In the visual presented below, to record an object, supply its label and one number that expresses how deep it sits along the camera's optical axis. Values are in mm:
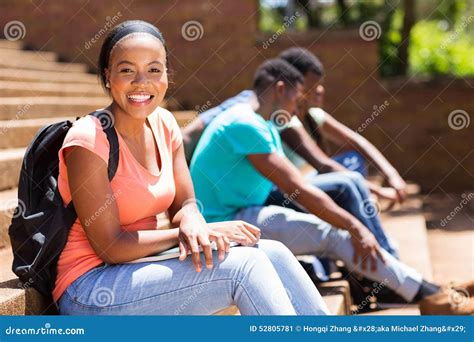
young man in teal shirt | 7367
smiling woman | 4914
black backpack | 5047
